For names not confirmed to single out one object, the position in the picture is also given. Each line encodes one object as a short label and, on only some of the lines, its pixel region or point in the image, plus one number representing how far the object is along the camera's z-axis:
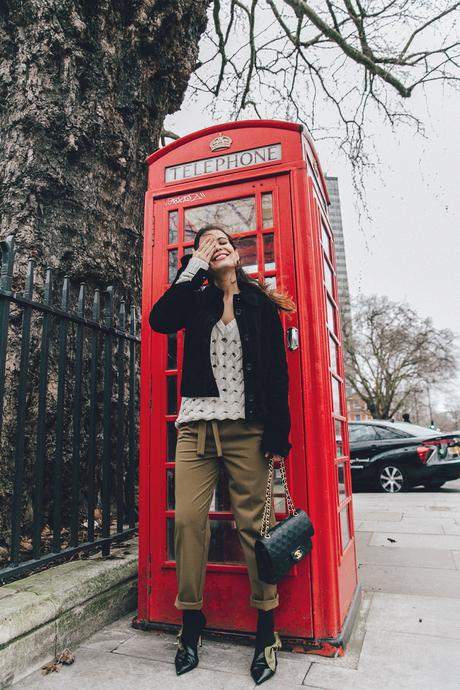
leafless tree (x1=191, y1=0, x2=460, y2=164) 7.53
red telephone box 2.40
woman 2.27
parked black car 8.49
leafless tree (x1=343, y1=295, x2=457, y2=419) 31.27
